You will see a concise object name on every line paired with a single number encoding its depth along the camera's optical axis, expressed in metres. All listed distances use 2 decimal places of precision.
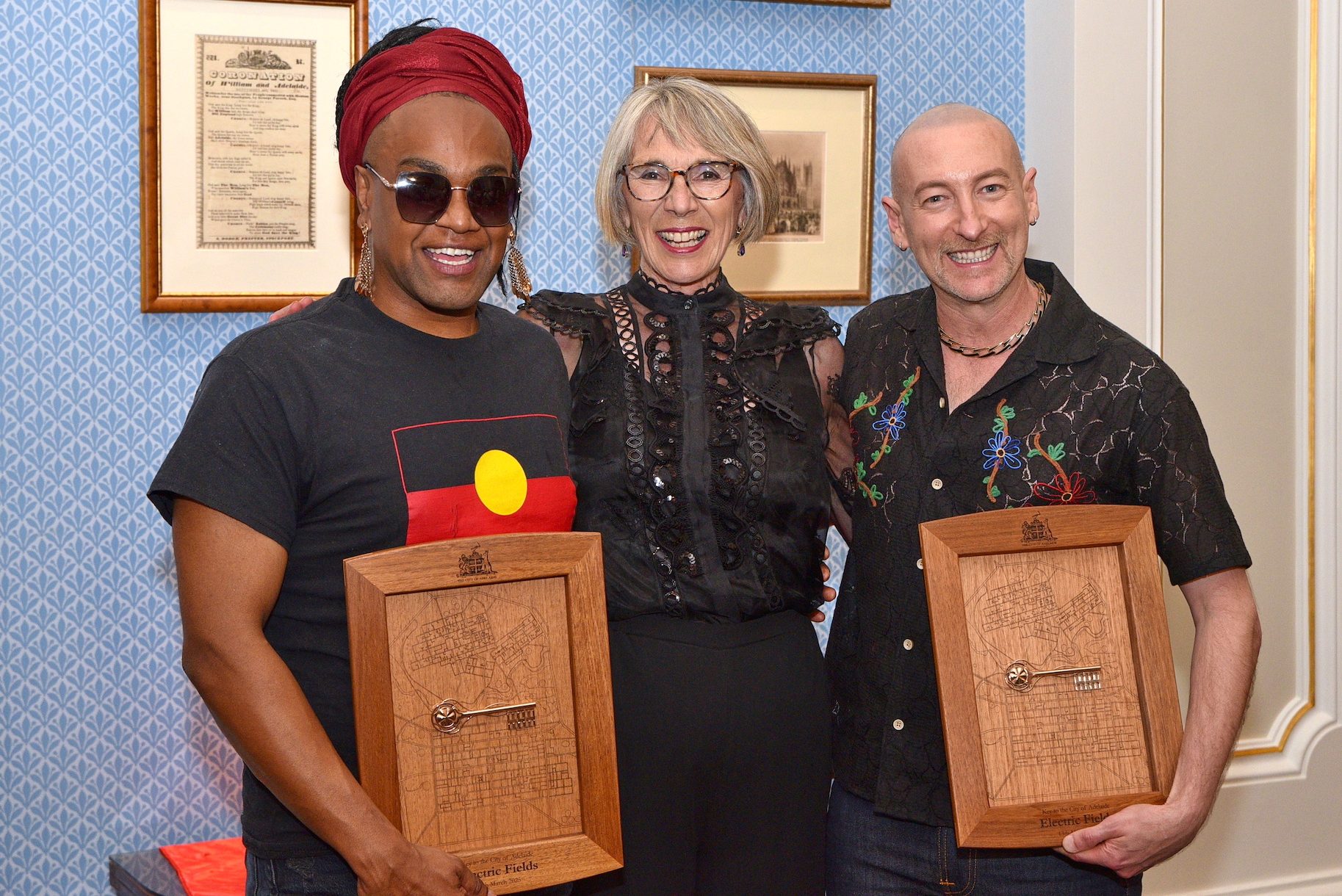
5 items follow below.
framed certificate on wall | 2.85
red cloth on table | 2.73
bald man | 2.10
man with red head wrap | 1.64
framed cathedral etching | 3.37
